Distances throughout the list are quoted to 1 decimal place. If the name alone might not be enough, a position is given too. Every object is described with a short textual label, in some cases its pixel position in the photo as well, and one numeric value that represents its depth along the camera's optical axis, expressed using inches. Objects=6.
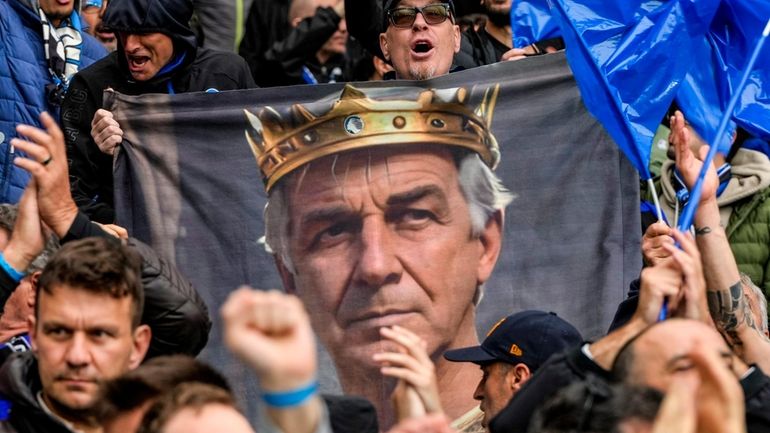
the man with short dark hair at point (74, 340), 347.2
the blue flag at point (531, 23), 548.7
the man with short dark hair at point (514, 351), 416.5
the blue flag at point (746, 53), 446.7
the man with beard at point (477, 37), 545.4
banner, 481.0
